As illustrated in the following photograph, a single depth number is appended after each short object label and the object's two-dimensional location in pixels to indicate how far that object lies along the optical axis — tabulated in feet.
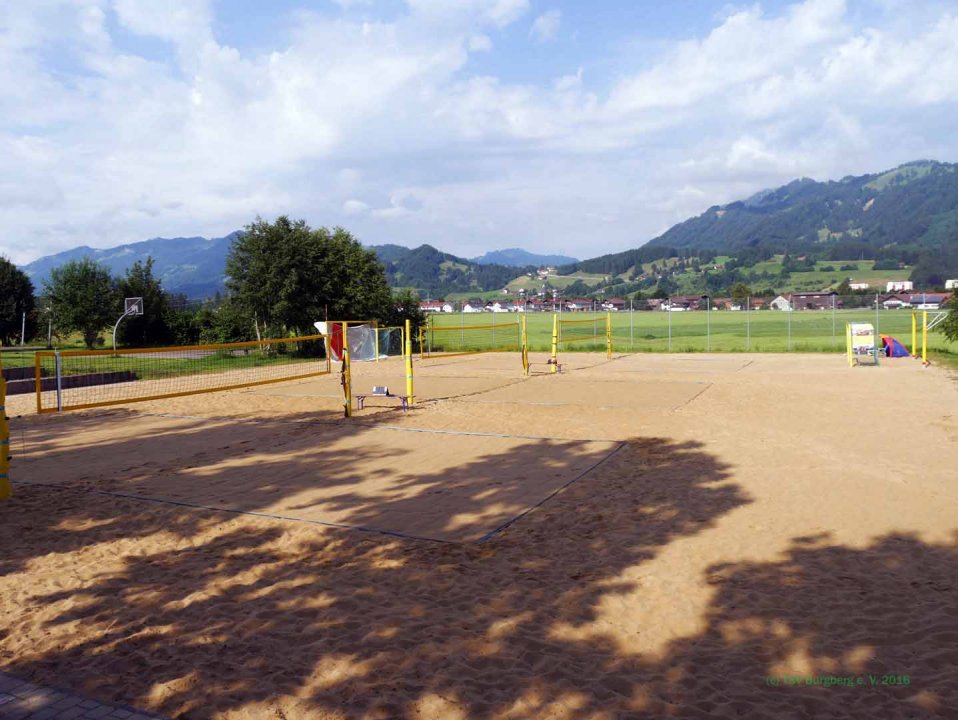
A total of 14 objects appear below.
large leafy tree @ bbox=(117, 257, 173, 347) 126.41
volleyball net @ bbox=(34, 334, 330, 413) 59.06
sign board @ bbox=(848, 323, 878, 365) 73.67
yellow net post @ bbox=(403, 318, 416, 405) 45.24
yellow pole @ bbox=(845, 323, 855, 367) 72.83
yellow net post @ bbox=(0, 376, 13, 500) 24.25
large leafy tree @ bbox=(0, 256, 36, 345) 134.80
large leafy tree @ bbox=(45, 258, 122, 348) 119.85
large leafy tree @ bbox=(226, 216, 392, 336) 95.86
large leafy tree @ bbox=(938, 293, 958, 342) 79.16
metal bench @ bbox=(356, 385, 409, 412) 45.97
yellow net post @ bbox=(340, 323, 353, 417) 41.63
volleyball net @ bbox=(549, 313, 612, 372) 92.73
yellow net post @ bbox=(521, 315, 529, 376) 67.15
